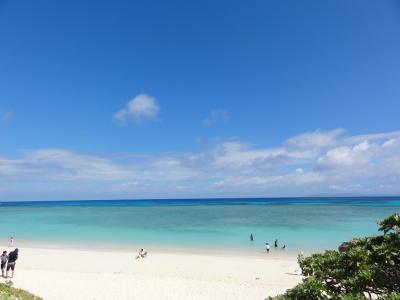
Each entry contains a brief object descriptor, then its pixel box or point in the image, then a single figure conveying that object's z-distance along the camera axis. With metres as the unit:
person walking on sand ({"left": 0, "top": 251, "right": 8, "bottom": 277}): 16.14
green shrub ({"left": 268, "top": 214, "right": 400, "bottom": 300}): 4.40
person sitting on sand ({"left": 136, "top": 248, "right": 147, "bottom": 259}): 24.12
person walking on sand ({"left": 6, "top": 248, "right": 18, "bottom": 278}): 15.73
